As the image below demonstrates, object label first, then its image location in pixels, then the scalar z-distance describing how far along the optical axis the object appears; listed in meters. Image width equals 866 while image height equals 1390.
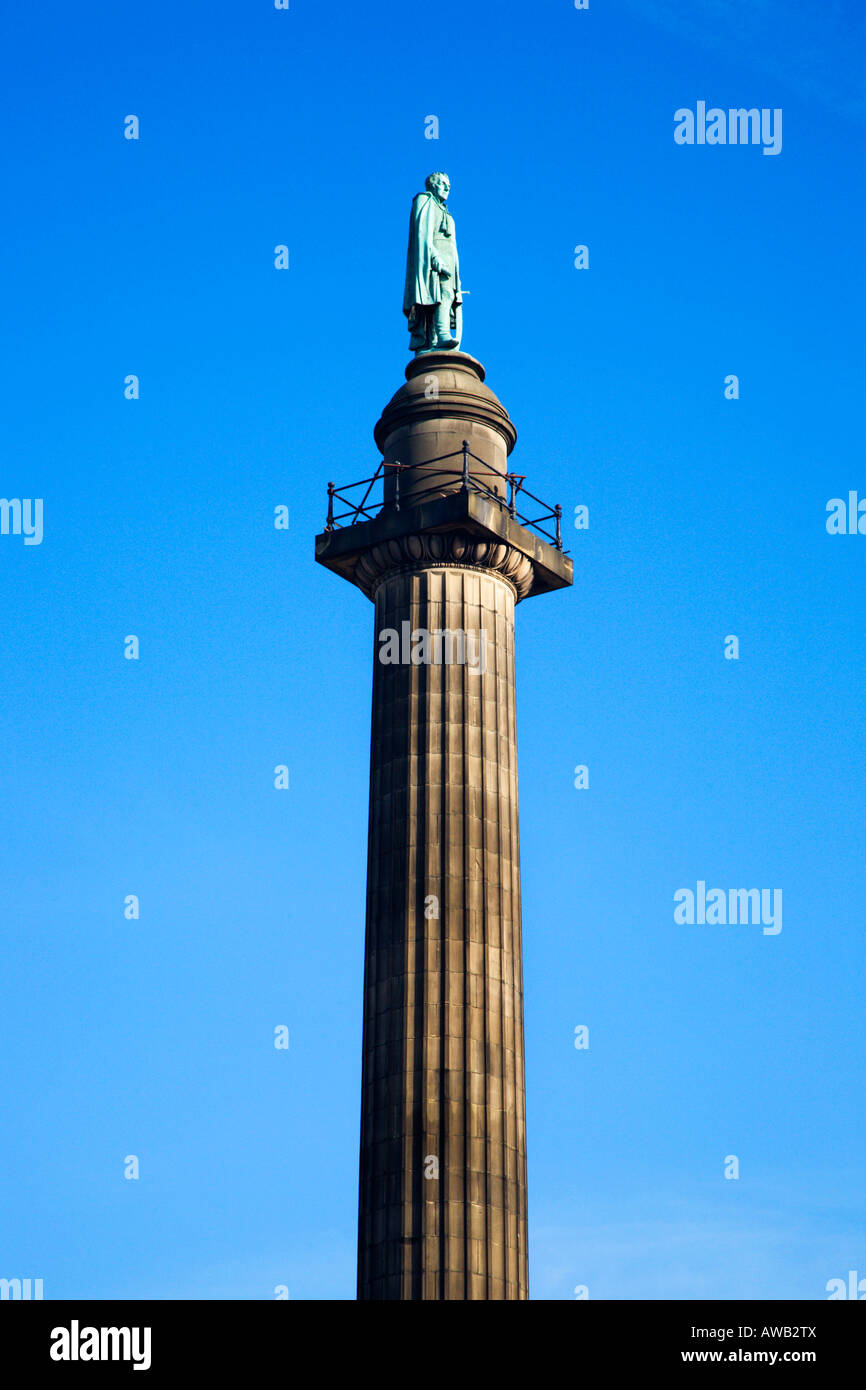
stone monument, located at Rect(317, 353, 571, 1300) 43.84
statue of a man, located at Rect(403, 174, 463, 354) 55.12
